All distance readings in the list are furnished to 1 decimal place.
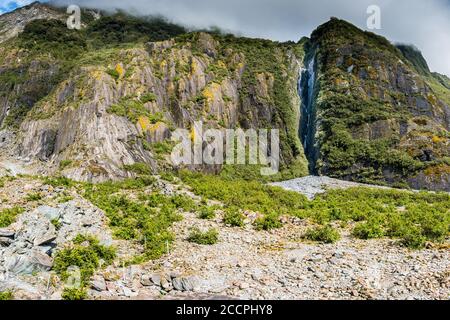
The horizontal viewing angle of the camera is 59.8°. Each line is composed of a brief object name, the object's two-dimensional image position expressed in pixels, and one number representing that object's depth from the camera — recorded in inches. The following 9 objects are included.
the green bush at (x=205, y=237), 751.7
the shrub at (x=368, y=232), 787.4
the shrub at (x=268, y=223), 865.4
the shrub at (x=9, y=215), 714.8
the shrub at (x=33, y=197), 895.1
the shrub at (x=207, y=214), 941.8
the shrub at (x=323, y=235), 770.8
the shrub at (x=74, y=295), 512.0
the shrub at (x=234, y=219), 885.8
